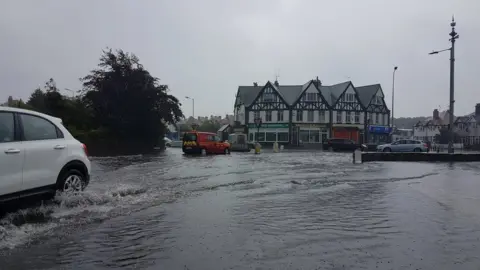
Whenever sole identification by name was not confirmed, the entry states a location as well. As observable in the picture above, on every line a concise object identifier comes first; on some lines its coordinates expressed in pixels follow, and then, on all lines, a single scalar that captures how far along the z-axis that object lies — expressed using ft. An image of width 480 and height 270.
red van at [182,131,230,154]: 93.04
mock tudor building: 209.56
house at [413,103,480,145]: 245.04
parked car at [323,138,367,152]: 147.84
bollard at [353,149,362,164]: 70.88
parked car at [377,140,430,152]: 119.44
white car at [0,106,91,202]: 18.49
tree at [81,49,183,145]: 109.19
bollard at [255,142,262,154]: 107.26
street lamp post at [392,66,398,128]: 164.12
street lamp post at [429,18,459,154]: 73.85
